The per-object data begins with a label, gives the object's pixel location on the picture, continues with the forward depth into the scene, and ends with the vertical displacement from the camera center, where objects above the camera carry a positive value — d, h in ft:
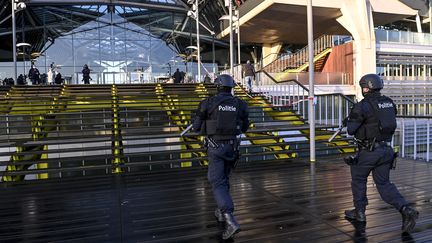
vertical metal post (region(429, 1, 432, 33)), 133.90 +31.68
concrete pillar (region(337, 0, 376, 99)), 90.68 +17.78
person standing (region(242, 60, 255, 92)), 63.26 +6.50
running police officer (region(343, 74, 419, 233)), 14.84 -0.98
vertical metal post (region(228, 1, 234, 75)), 50.44 +9.10
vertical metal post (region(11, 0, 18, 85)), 73.33 +19.25
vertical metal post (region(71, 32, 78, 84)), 116.78 +17.81
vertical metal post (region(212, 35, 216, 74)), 128.31 +19.37
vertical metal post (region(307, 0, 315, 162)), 30.83 +1.73
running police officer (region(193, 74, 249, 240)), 15.03 -0.60
